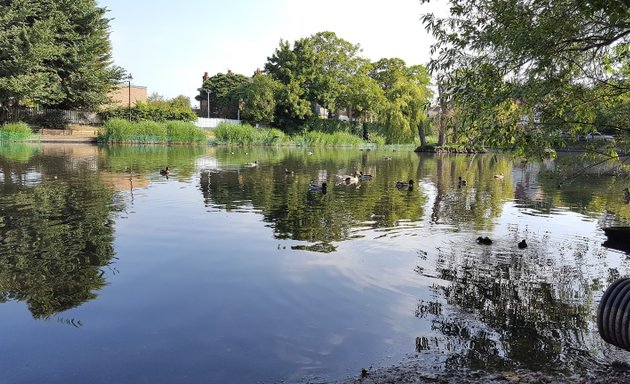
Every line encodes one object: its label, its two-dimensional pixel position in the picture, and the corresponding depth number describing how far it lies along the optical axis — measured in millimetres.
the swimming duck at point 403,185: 22491
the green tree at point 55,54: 50969
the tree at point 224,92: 92000
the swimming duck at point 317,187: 20456
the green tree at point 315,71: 75125
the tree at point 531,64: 7254
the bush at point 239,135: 65625
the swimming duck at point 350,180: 24027
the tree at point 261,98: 73125
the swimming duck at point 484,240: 11440
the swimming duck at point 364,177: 26200
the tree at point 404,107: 66125
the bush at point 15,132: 51334
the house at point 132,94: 81938
